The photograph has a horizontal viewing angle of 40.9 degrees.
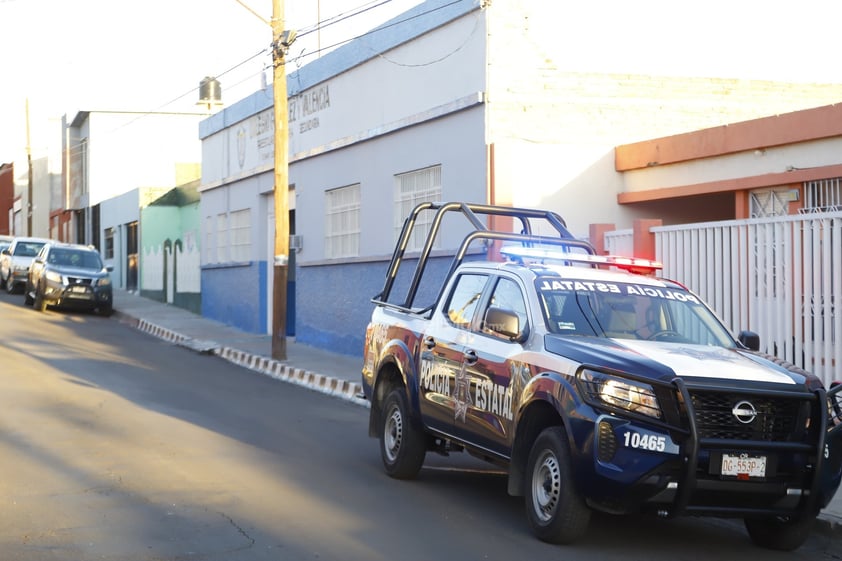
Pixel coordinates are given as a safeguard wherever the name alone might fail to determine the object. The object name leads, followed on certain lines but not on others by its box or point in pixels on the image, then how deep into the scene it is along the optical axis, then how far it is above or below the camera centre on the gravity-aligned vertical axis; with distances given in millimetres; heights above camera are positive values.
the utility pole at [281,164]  18656 +1687
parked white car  34094 +191
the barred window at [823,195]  13188 +840
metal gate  11023 -129
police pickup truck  6504 -854
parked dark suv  27641 -338
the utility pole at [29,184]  49888 +3668
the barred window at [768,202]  13922 +792
